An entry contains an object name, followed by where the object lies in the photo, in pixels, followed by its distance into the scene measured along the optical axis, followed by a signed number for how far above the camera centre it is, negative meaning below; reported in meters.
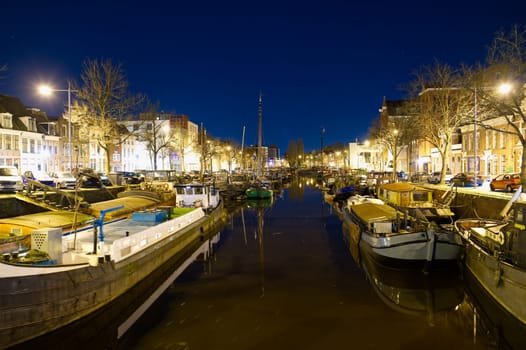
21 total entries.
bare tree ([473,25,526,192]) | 25.89 +5.78
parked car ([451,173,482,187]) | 42.38 -1.70
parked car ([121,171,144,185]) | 50.24 -1.59
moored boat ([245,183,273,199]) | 57.88 -3.82
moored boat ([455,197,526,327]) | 12.75 -3.48
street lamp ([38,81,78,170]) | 22.52 +4.45
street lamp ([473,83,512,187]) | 23.72 +4.66
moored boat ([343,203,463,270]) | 18.62 -3.80
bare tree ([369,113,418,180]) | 59.62 +5.23
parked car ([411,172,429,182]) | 56.44 -1.73
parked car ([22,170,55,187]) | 35.08 -0.98
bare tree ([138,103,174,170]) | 58.91 +7.35
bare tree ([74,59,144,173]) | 40.50 +6.46
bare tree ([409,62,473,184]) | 40.75 +6.12
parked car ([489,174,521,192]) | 33.41 -1.49
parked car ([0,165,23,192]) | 31.50 -0.95
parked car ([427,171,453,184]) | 50.70 -1.70
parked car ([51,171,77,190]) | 38.58 -1.19
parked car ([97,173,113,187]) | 42.62 -1.42
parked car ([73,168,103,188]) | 36.98 -1.41
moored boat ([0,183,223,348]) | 10.67 -3.57
